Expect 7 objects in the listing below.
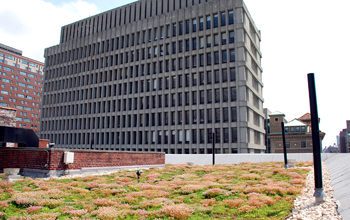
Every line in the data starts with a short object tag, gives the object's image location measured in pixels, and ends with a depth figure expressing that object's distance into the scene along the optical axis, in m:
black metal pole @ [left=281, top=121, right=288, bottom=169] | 21.97
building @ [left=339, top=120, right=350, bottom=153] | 140.43
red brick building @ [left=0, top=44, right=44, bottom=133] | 128.38
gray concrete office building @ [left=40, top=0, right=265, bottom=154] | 54.25
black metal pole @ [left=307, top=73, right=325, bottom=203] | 9.97
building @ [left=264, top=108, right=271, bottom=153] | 94.49
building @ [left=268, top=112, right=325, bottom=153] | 78.81
